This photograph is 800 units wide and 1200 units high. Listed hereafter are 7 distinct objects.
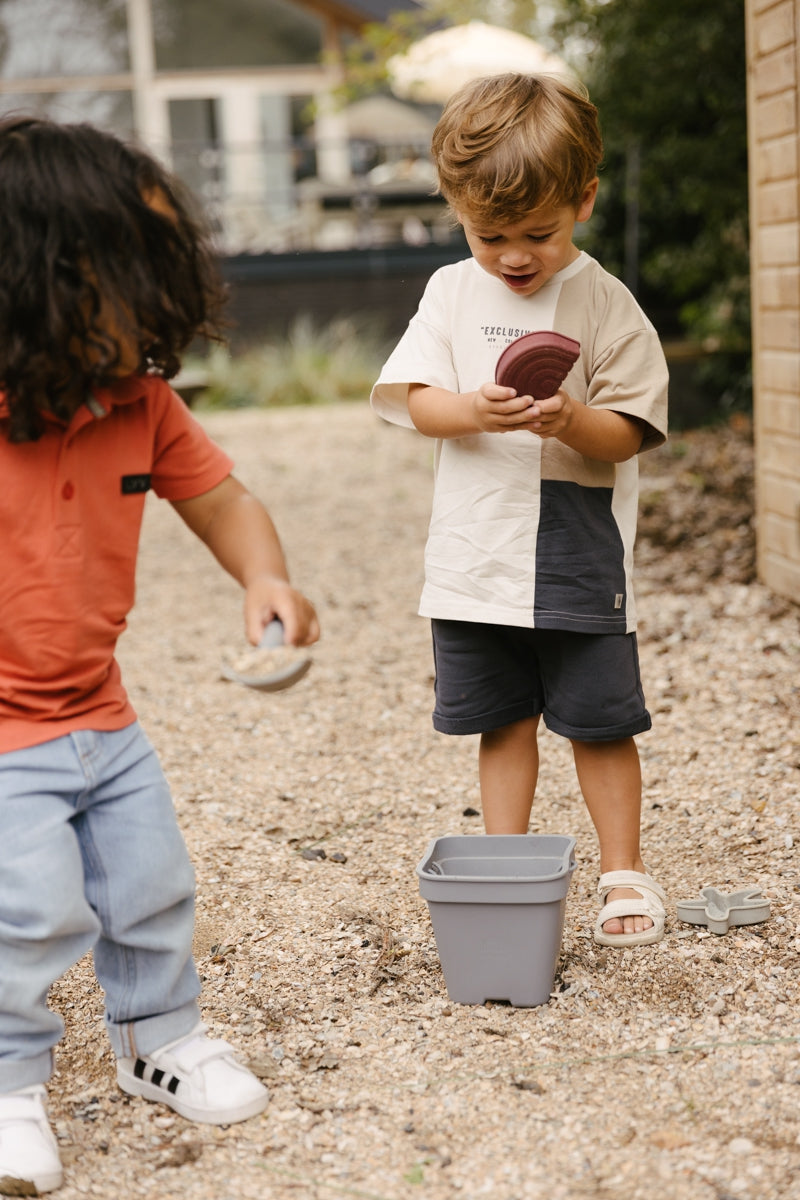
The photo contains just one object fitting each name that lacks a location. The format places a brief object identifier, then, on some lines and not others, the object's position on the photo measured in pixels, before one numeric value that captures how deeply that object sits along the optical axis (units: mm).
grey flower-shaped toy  2535
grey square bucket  2234
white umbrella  10008
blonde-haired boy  2221
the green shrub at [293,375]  12758
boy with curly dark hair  1727
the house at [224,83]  16359
